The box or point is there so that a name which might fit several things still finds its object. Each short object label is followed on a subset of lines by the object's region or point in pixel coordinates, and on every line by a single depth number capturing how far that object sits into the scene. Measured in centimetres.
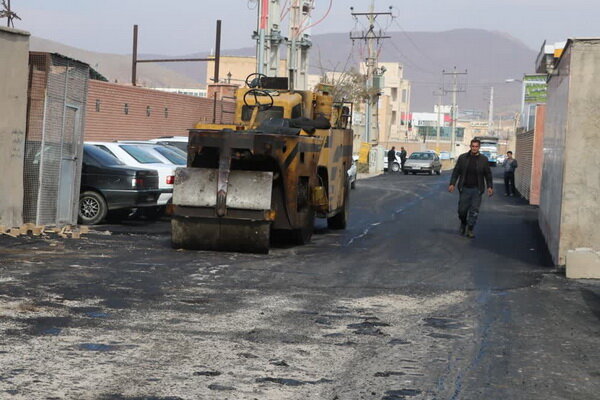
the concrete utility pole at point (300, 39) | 3681
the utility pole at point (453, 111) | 12052
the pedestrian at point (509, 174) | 4047
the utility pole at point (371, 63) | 7419
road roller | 1541
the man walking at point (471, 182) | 2014
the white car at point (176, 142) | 2577
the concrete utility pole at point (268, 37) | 3123
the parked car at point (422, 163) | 6731
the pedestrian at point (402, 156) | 7515
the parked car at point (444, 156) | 11262
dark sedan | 1961
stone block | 1379
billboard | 5006
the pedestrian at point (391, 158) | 7478
